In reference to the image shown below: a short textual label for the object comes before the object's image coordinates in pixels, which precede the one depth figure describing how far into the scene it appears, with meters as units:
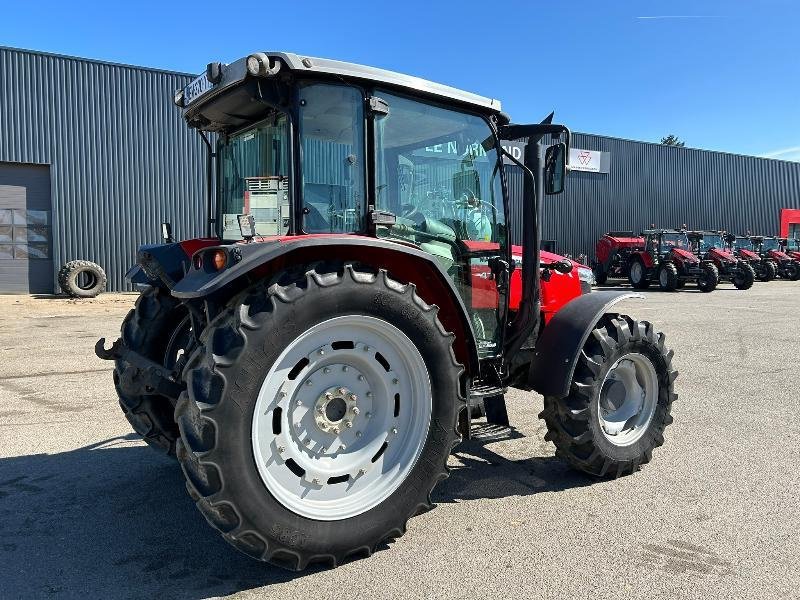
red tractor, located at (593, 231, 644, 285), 25.33
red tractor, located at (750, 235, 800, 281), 28.42
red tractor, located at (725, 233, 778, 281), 26.61
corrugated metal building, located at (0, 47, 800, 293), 17.81
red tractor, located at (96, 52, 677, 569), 2.81
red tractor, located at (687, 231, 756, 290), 23.95
